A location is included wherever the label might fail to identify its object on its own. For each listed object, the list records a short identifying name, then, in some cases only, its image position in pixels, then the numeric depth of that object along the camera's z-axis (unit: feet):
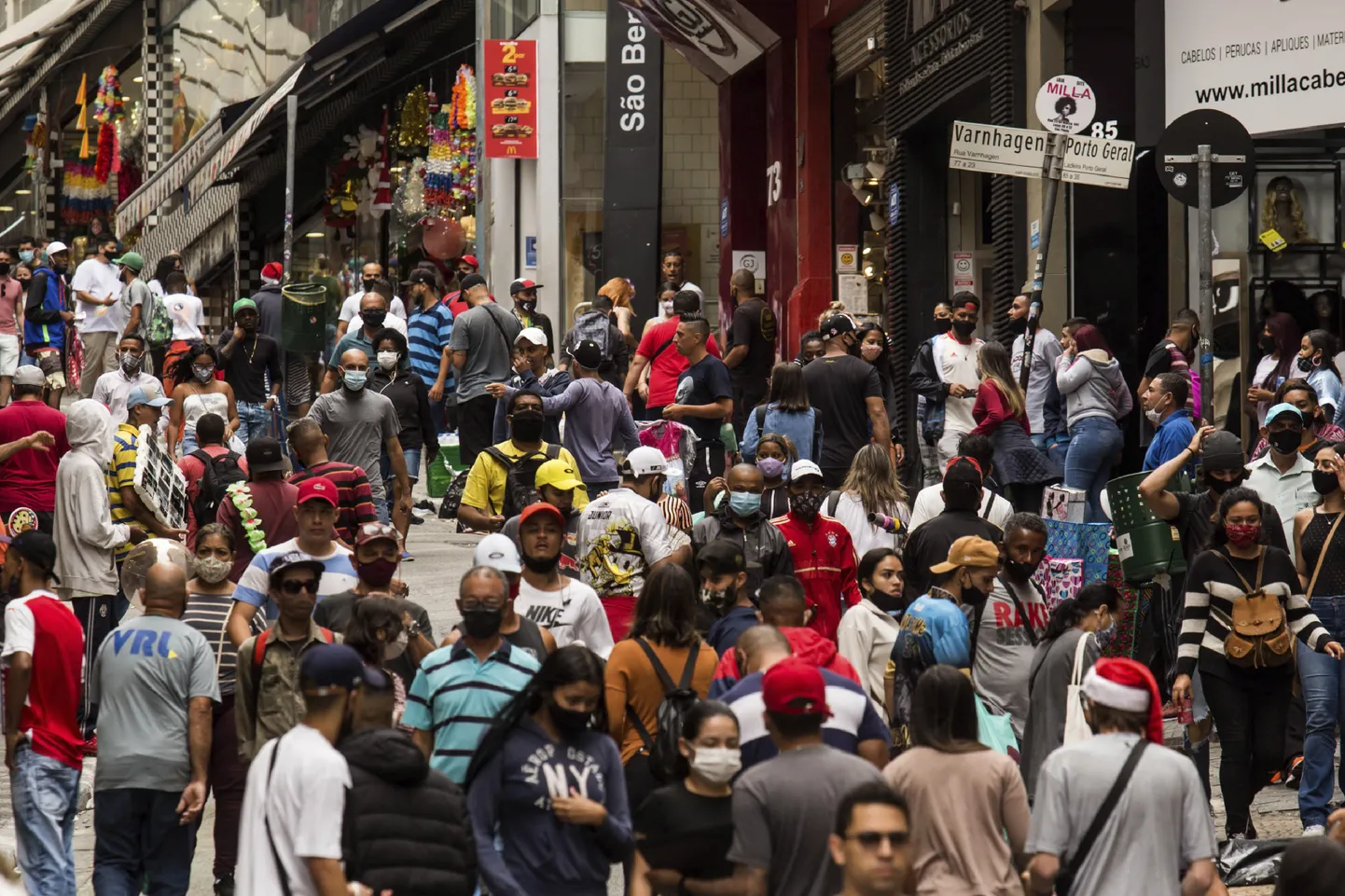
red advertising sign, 182.09
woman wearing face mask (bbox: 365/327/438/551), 104.73
